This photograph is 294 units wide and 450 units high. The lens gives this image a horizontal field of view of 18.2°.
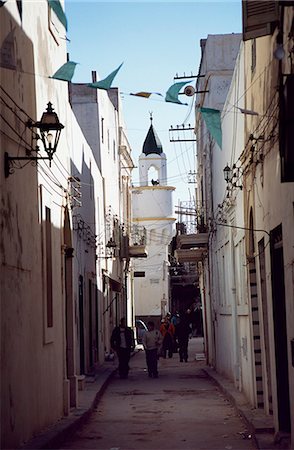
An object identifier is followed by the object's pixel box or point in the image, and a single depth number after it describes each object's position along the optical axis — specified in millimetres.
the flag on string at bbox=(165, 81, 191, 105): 10414
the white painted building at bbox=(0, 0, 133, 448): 10461
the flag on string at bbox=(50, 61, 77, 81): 10630
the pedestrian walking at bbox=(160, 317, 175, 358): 33500
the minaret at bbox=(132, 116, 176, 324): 58469
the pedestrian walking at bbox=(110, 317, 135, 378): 25745
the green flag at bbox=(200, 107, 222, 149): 11266
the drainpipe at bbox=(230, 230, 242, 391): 19202
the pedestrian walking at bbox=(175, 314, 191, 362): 31828
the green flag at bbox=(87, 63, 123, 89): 10125
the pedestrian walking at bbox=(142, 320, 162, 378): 25047
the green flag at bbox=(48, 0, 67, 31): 9930
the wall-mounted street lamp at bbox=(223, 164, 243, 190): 16572
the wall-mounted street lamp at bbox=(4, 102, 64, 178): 11734
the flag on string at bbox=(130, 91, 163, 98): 10875
